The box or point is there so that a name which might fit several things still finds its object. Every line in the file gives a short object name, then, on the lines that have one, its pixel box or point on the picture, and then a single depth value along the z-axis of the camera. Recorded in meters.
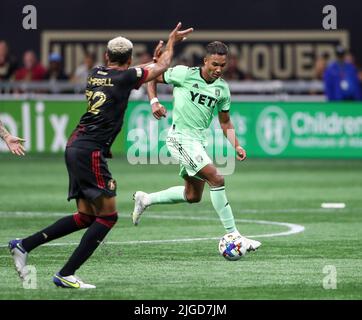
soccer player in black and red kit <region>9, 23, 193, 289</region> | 10.11
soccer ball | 11.70
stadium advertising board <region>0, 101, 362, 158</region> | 24.89
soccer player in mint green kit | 12.39
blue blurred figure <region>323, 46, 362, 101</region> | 25.94
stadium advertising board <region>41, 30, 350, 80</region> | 29.75
